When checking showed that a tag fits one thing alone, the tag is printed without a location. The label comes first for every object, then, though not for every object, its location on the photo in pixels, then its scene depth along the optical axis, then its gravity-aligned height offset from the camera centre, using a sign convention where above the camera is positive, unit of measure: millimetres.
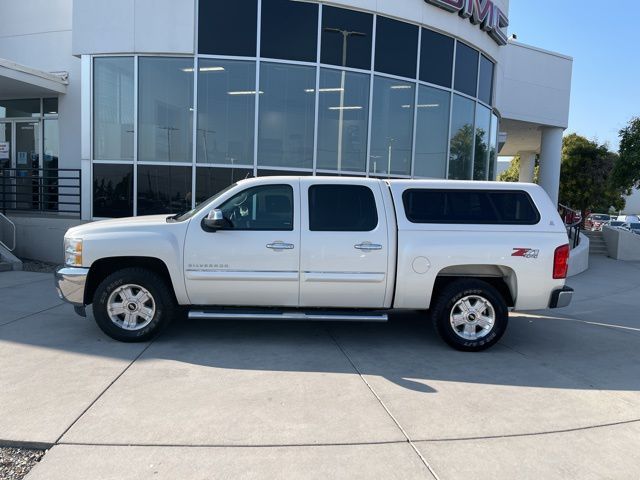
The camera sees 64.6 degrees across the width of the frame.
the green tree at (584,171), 31391 +2193
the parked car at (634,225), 31562 -1087
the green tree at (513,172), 44209 +2979
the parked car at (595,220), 40172 -1167
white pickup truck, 5555 -682
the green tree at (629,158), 19125 +1894
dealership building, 10906 +2258
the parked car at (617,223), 33550 -1056
